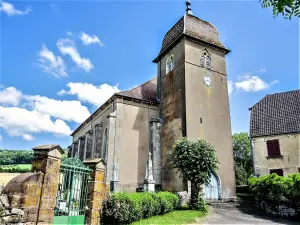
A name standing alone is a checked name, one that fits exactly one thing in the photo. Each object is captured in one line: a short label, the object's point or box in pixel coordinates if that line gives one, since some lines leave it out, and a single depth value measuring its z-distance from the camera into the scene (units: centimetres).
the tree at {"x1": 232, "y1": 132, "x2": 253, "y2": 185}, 4241
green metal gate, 723
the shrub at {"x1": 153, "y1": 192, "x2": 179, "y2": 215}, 1252
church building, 1883
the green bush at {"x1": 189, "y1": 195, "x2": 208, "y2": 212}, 1370
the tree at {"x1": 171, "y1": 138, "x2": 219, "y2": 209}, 1401
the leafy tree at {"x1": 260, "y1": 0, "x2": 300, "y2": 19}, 359
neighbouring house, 2036
